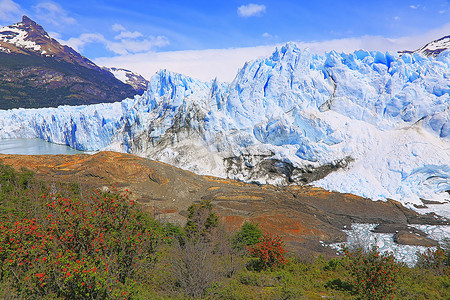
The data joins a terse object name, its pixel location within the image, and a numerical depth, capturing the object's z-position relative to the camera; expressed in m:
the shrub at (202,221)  18.19
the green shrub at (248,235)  16.97
